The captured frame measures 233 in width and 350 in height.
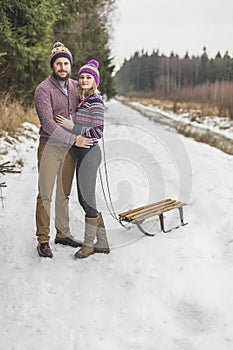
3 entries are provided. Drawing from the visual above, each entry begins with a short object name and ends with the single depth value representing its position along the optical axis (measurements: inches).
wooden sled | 157.1
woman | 134.0
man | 132.5
